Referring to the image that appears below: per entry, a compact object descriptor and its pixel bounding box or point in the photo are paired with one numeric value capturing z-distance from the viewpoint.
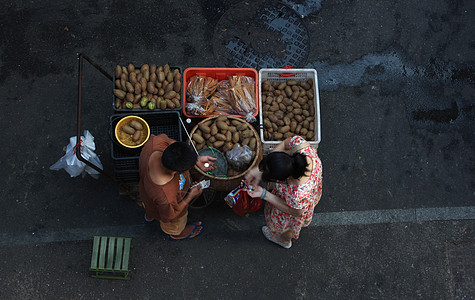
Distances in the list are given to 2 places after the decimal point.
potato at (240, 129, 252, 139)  4.57
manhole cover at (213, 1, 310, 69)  5.78
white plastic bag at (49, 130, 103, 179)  4.33
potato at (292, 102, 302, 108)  4.96
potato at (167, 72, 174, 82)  4.71
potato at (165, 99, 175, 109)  4.58
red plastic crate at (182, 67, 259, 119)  4.79
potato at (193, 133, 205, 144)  4.50
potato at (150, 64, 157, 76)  4.75
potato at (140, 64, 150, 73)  4.74
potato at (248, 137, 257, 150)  4.54
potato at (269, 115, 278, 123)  4.84
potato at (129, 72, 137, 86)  4.63
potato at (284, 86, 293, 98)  5.02
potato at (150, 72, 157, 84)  4.70
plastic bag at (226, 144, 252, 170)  4.32
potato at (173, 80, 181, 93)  4.70
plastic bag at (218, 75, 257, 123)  4.80
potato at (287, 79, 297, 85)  5.05
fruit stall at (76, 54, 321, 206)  4.41
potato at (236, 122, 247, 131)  4.61
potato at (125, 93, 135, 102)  4.54
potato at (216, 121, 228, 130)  4.55
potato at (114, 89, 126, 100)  4.53
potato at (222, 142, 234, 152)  4.53
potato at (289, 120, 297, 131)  4.85
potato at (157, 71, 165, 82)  4.68
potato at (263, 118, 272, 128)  4.81
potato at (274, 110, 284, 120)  4.89
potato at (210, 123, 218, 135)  4.55
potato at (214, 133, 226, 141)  4.52
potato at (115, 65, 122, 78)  4.64
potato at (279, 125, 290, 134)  4.80
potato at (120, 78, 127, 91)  4.60
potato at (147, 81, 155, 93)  4.63
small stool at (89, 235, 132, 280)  4.61
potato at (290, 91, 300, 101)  4.98
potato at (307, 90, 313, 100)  5.03
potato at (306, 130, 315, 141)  4.86
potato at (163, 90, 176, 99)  4.62
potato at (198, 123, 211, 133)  4.55
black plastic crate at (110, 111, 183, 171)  4.41
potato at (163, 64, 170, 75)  4.74
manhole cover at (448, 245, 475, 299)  4.96
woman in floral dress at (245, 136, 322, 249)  3.13
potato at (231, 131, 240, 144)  4.57
